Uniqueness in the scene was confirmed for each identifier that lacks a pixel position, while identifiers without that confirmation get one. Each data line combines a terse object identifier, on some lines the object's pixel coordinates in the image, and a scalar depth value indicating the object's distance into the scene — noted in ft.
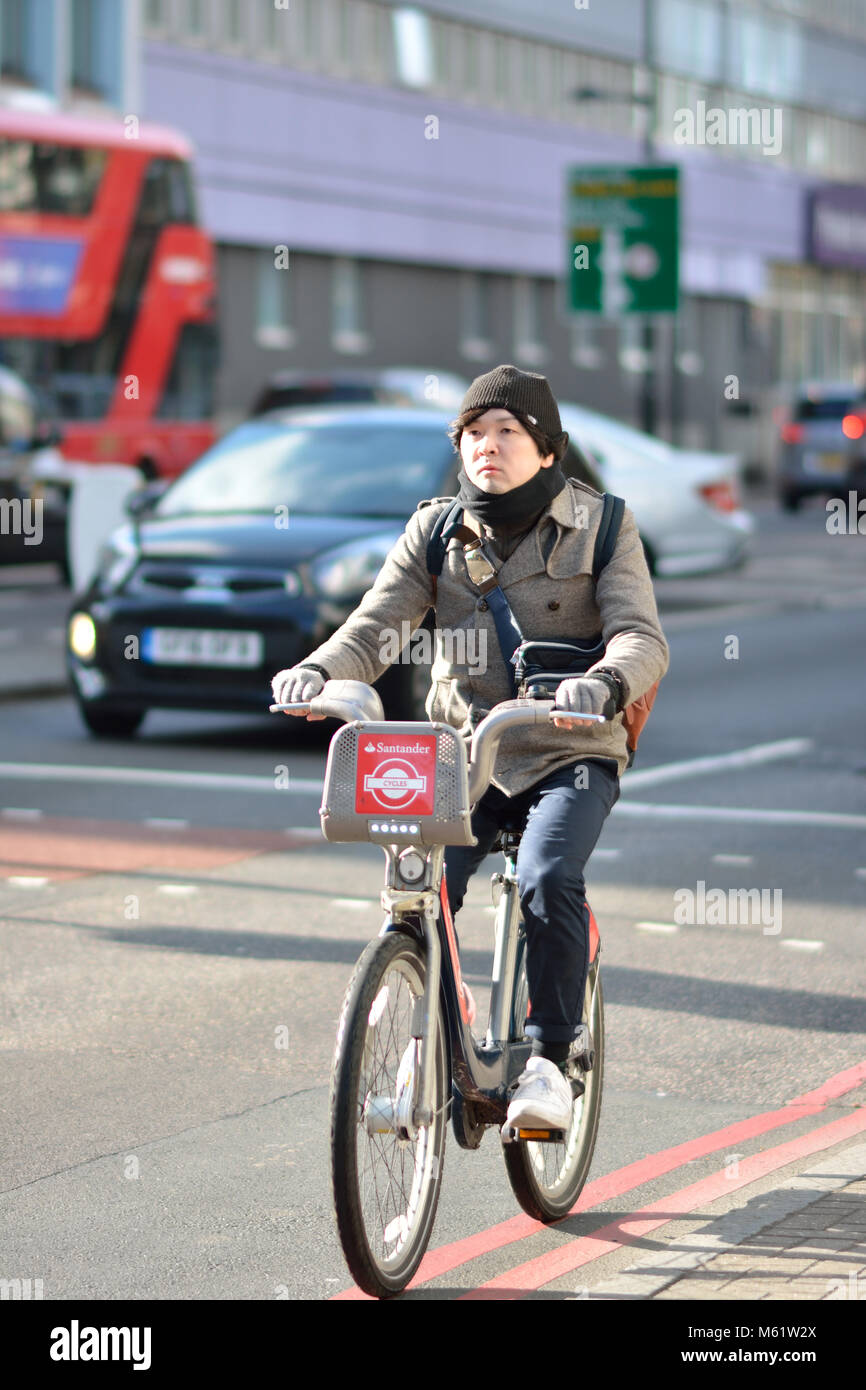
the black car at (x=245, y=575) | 39.34
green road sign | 99.81
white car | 64.95
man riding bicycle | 15.44
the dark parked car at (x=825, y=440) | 132.57
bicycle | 13.98
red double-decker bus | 86.48
